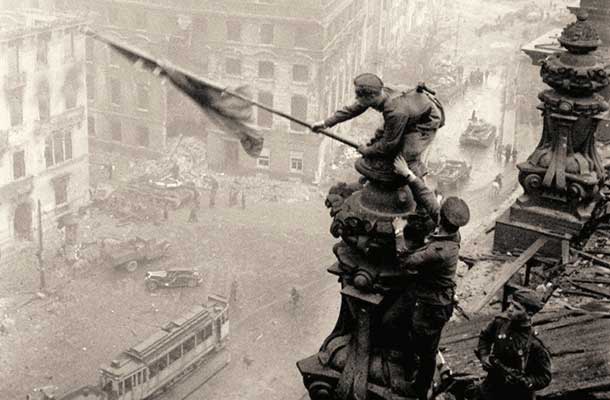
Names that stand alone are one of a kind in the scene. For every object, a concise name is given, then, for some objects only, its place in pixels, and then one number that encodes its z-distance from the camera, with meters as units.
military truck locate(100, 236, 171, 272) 45.22
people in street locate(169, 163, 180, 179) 57.78
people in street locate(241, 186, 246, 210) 54.23
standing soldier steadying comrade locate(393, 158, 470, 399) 7.14
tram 31.55
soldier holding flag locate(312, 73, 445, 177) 7.40
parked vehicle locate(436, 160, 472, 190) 57.53
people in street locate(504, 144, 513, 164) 61.67
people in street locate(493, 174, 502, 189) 56.19
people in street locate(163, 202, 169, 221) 52.38
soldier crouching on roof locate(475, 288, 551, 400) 7.90
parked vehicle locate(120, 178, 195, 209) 53.91
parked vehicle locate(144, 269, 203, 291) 43.12
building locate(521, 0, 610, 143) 18.66
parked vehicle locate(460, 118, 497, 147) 67.12
